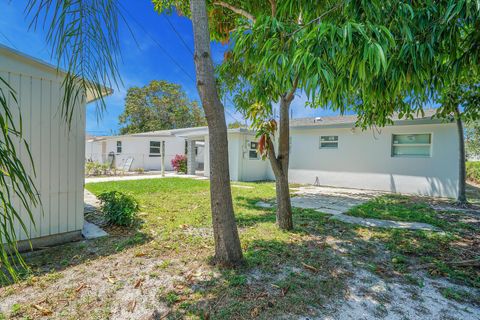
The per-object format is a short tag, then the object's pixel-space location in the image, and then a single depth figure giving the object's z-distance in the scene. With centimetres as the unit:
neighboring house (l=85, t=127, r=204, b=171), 1842
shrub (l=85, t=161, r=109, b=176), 1376
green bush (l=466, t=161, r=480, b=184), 1410
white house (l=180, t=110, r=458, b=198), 891
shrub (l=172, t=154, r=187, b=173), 1628
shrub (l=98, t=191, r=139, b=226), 463
